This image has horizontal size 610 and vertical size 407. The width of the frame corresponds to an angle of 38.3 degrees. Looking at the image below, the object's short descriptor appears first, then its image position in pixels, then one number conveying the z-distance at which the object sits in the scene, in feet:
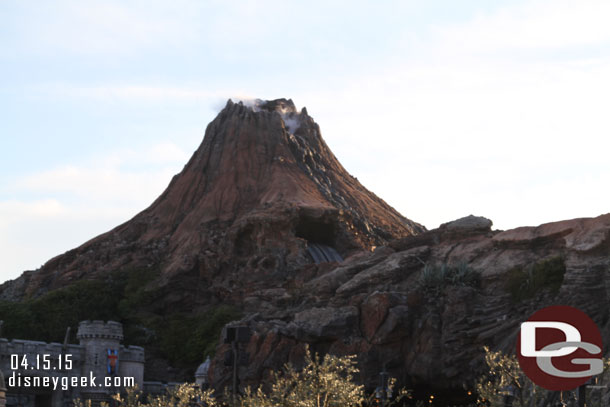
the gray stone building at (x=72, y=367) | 181.98
